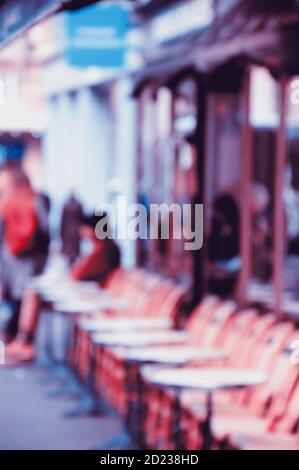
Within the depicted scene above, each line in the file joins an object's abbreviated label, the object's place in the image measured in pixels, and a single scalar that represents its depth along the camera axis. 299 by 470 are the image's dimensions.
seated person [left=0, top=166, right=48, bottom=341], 13.80
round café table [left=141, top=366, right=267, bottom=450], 7.00
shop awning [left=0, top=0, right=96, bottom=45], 6.53
